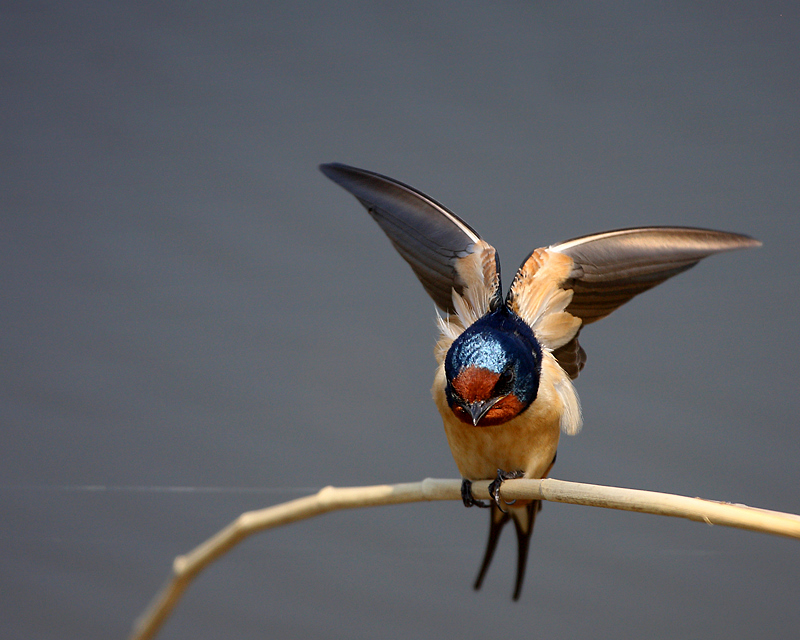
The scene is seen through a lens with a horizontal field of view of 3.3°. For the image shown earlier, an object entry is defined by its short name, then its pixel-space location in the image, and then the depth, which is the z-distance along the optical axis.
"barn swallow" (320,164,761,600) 4.20
